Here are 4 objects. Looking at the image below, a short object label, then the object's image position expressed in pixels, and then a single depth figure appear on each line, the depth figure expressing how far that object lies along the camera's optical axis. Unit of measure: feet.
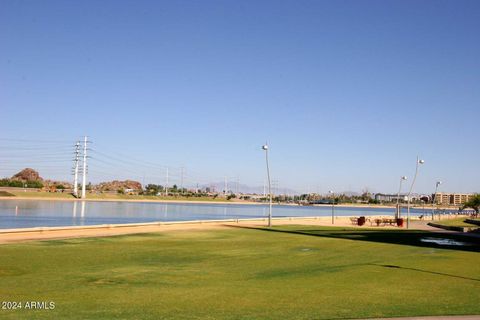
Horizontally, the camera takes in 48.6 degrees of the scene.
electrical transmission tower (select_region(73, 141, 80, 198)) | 494.34
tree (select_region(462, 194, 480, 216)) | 261.03
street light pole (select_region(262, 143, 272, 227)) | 131.44
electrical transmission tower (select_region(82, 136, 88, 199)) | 487.98
